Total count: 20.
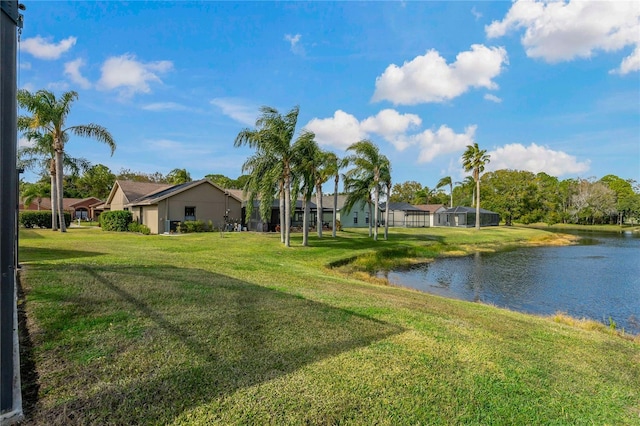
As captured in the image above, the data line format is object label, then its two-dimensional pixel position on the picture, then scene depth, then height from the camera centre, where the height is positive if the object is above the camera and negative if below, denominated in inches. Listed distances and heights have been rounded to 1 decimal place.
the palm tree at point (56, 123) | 829.2 +237.5
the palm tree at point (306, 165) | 784.9 +122.0
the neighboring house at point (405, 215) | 2206.0 +1.5
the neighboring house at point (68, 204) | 1959.9 +85.3
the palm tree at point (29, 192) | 1414.9 +107.9
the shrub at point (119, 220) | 1108.5 -7.8
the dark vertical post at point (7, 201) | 105.4 +5.4
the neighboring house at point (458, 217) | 2319.1 -14.1
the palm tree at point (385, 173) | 1070.4 +134.2
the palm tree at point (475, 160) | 1915.6 +308.5
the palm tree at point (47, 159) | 926.0 +175.2
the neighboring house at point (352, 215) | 1771.7 +4.1
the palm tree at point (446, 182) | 2986.0 +288.1
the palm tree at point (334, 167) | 978.1 +146.1
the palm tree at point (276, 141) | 769.6 +171.8
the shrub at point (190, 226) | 1040.2 -27.1
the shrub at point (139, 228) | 1019.4 -31.7
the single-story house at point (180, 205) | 1036.5 +40.5
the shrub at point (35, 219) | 1051.6 -1.9
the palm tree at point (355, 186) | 1093.6 +93.8
